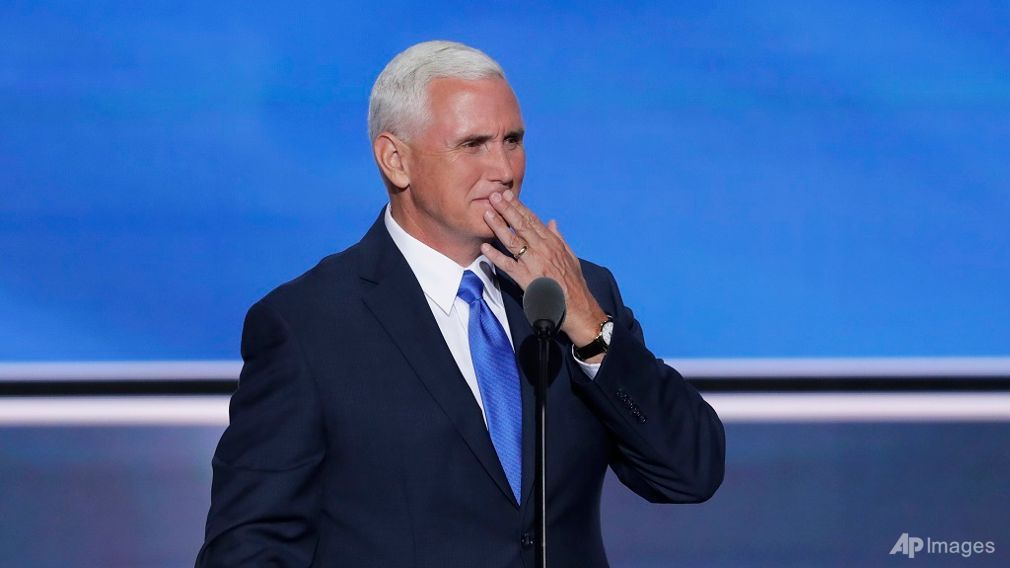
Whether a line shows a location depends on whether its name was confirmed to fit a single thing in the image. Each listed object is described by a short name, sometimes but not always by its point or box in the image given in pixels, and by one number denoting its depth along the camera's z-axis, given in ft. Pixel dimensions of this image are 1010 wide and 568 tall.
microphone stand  38.65
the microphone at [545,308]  38.67
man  39.14
